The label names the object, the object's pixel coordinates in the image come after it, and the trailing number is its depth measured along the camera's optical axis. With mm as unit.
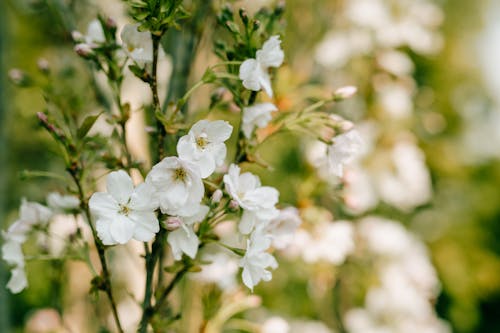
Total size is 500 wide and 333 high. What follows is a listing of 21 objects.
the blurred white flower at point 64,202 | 534
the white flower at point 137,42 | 488
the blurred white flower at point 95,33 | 531
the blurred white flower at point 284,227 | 533
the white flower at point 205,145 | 459
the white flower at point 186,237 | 476
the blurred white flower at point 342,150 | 517
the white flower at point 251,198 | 486
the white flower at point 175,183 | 455
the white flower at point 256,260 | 484
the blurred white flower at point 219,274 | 591
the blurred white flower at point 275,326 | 605
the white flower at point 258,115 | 501
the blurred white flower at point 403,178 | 982
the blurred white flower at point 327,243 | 733
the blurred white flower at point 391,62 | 953
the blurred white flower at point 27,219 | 526
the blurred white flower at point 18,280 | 516
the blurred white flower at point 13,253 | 519
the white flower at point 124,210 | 462
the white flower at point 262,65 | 483
